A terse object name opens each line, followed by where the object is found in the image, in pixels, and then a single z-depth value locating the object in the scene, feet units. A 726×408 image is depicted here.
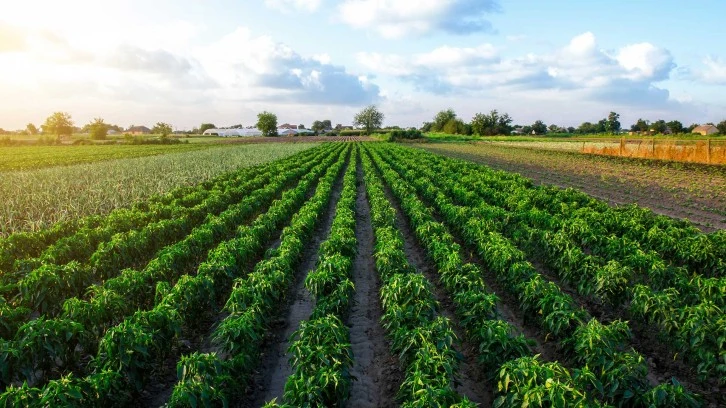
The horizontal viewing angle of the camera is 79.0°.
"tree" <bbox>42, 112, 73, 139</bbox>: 422.41
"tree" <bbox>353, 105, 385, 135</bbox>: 547.04
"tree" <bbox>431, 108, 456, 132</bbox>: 491.72
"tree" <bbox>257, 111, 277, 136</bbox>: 450.71
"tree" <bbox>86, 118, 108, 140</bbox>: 346.95
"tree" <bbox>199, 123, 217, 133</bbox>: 613.11
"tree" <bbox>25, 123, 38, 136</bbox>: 495.32
